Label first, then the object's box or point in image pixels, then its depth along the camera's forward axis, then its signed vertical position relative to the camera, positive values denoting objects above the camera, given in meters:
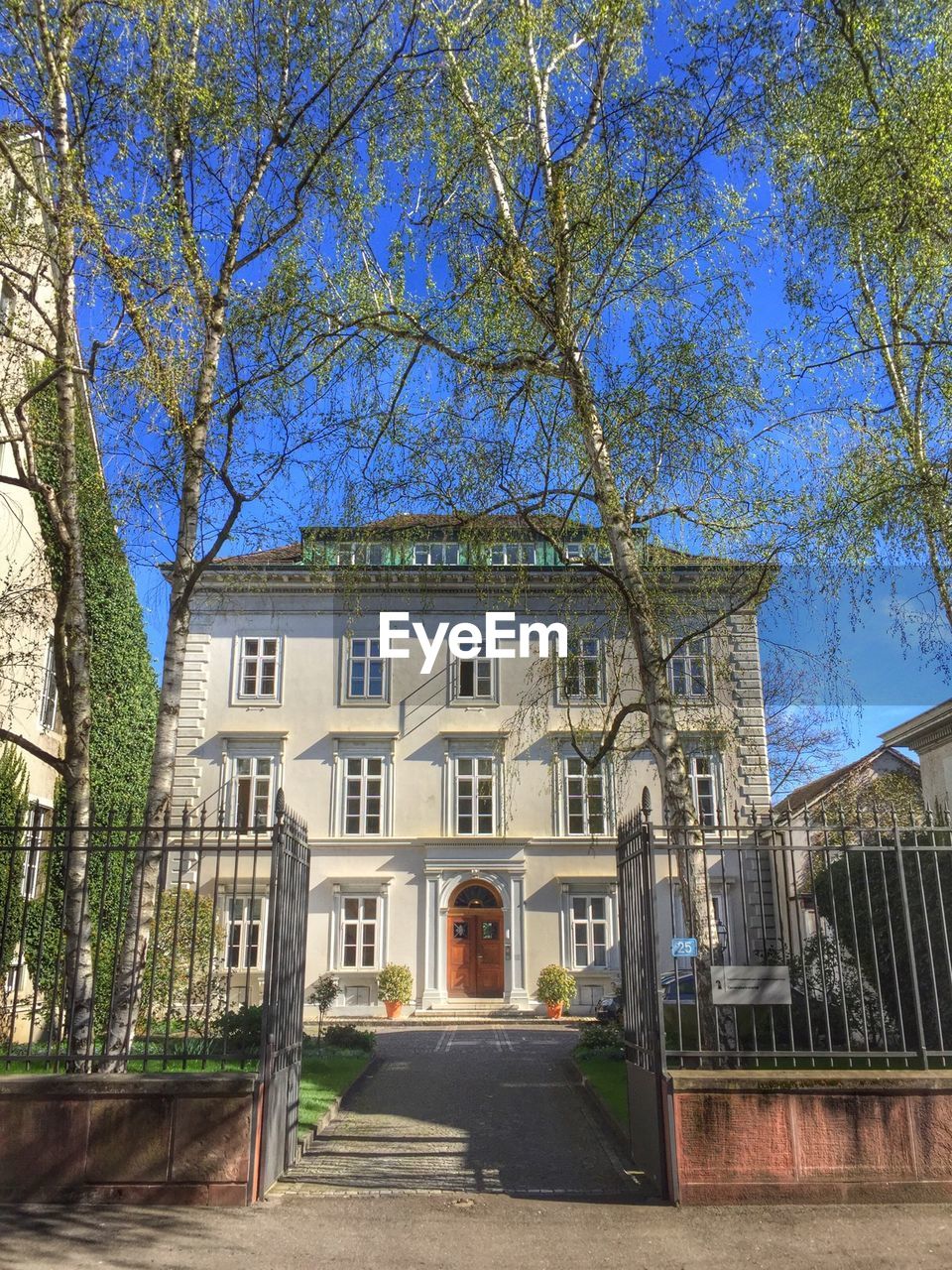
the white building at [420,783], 27.06 +4.60
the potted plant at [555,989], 25.97 -0.69
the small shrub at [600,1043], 16.05 -1.28
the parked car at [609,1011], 20.90 -1.03
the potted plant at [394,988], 25.98 -0.65
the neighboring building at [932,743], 20.72 +4.32
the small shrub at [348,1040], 17.56 -1.28
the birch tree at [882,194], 9.07 +6.65
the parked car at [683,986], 17.03 -0.48
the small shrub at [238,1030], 13.30 -0.88
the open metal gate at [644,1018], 7.82 -0.46
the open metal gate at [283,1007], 7.97 -0.36
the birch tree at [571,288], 9.92 +6.37
